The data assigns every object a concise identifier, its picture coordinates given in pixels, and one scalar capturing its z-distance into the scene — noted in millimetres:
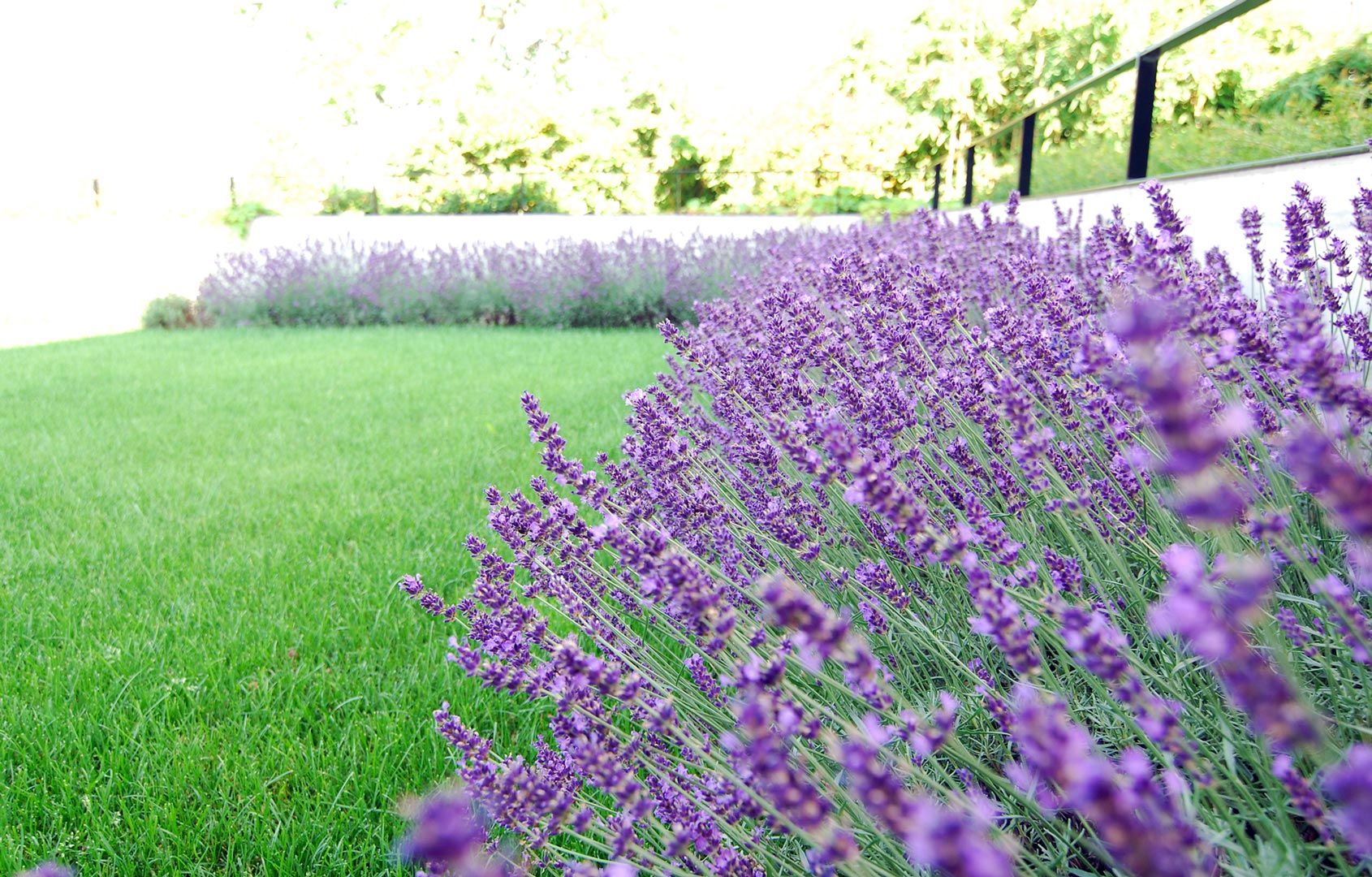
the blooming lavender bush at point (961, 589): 621
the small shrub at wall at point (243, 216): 16094
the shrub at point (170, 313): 11703
